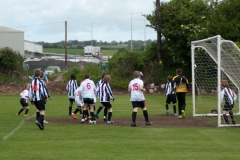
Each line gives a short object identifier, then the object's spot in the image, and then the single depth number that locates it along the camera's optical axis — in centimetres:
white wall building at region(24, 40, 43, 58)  8444
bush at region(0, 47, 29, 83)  4616
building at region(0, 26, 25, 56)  6519
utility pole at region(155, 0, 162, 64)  4375
